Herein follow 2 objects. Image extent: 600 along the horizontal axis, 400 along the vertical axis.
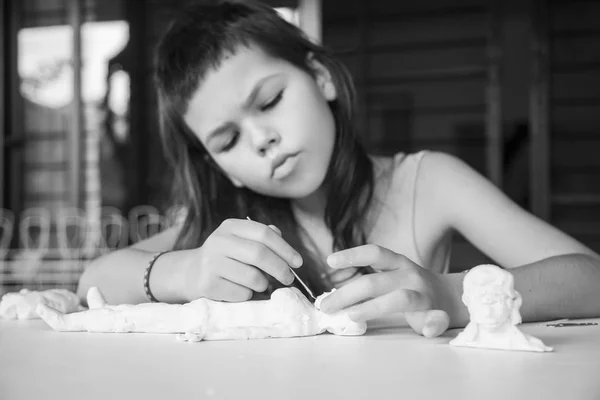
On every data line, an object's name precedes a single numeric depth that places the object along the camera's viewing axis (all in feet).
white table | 1.22
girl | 2.33
